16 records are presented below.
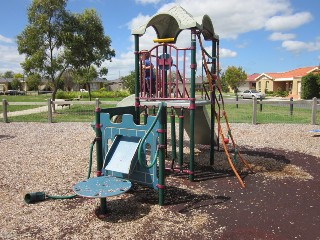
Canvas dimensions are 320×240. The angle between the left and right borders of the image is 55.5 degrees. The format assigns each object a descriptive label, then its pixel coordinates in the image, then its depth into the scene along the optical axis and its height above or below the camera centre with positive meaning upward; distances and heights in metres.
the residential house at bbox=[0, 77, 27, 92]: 84.14 +1.92
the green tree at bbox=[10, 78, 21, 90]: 80.30 +2.04
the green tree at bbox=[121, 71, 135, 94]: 45.39 +1.43
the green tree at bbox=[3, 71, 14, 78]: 121.22 +7.07
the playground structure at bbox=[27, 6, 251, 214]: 4.25 -0.53
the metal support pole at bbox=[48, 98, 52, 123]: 13.27 -0.89
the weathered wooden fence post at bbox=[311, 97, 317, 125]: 11.95 -0.86
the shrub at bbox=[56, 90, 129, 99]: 45.76 -0.52
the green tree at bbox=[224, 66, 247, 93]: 60.62 +2.92
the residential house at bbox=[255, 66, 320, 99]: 44.97 +1.67
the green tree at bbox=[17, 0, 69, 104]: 16.61 +3.07
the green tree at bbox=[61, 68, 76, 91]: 56.72 +1.86
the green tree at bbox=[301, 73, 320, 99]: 34.16 +0.49
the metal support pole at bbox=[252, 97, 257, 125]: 12.29 -0.84
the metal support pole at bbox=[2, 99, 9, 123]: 13.20 -0.84
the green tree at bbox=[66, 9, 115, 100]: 17.19 +2.92
